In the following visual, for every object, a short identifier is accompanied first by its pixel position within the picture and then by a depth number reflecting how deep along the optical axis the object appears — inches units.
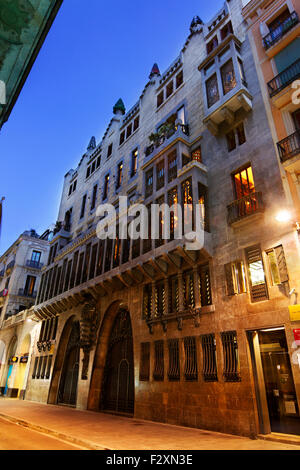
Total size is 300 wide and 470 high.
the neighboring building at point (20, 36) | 122.4
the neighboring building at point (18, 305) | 1246.3
